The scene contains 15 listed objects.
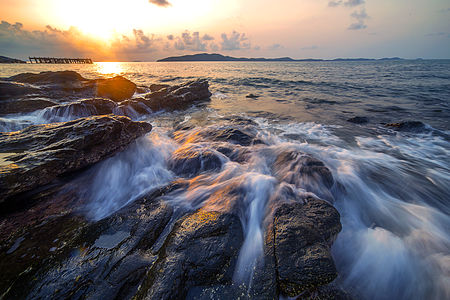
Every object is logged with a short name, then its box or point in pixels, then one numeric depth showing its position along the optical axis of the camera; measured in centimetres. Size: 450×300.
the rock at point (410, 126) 764
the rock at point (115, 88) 1404
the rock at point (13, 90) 986
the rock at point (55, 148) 298
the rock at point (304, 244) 197
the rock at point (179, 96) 1202
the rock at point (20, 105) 904
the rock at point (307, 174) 375
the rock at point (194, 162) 457
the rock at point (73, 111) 862
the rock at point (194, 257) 193
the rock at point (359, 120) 890
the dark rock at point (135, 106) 1016
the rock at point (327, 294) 190
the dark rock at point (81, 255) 196
